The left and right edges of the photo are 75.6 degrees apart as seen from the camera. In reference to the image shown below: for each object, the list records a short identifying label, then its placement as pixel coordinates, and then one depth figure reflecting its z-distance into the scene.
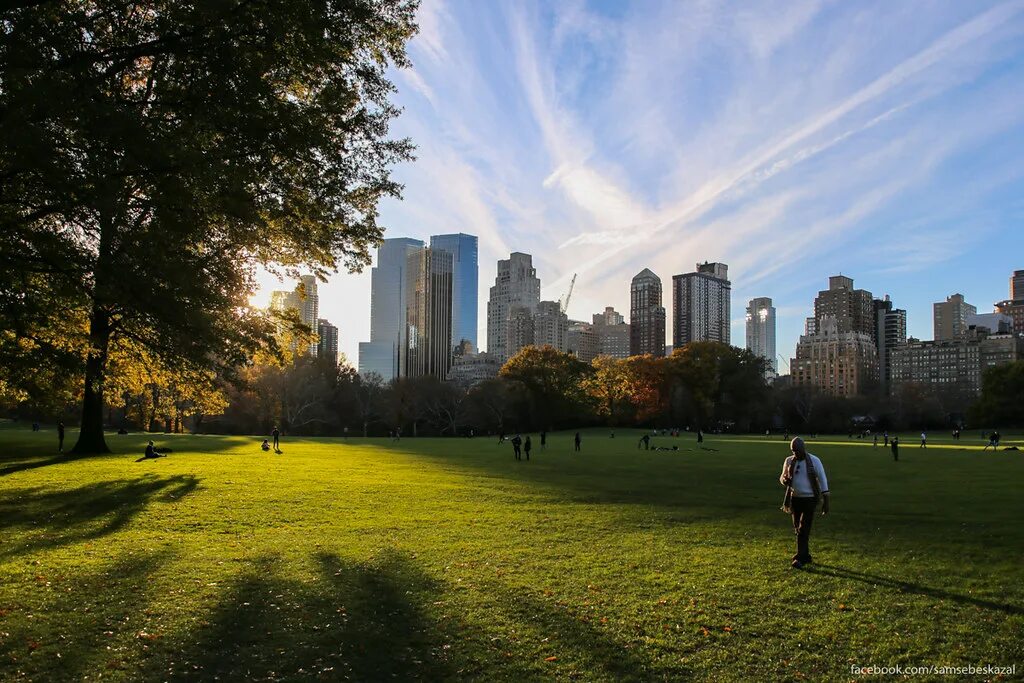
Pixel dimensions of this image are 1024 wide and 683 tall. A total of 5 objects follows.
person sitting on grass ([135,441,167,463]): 30.16
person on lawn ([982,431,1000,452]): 48.06
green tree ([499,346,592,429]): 101.88
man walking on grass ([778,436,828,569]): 11.25
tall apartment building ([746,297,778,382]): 127.49
